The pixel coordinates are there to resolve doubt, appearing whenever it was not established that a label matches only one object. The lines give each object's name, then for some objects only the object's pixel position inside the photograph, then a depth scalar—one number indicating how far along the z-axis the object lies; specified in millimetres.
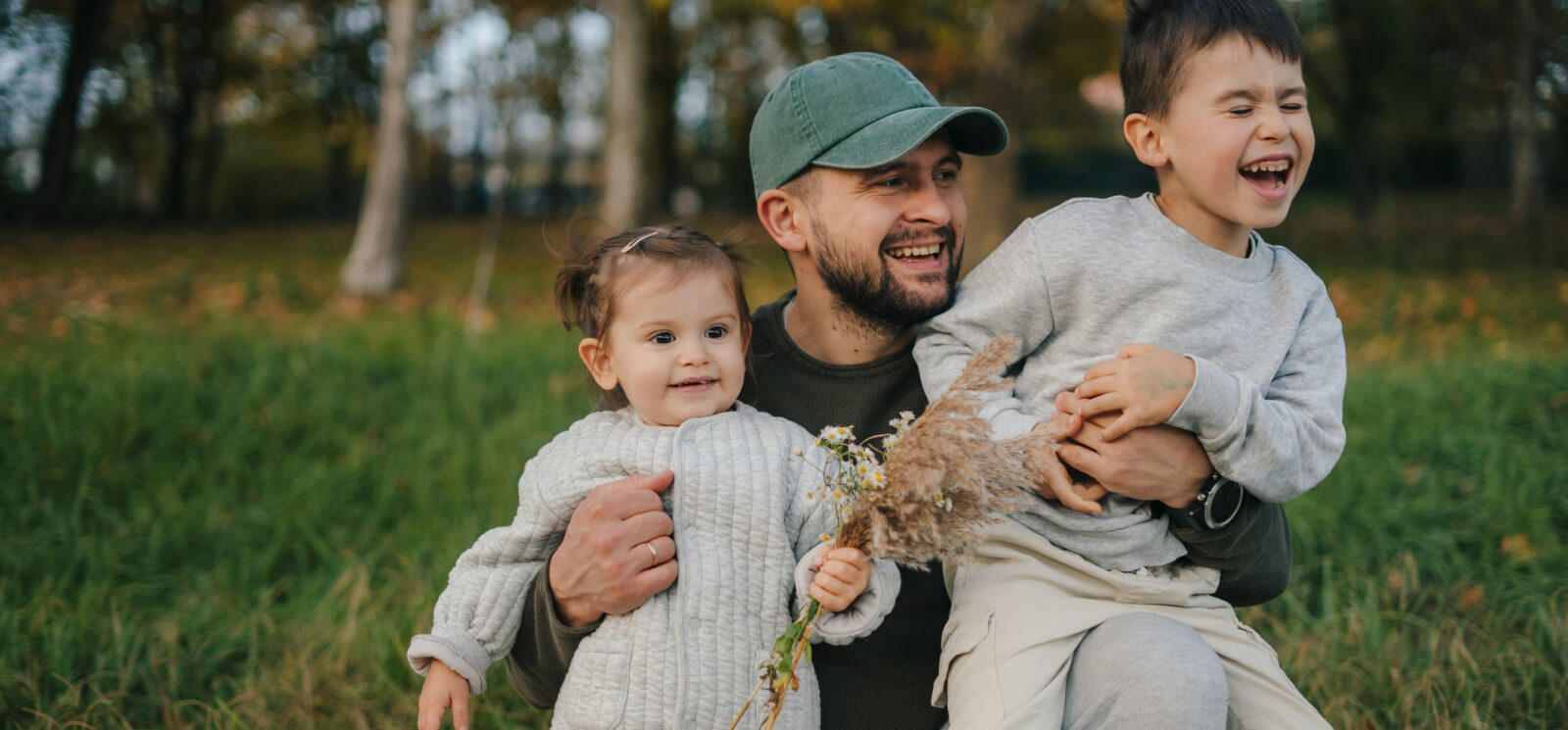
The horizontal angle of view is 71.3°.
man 2010
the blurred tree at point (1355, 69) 15078
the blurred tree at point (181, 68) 20000
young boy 2033
